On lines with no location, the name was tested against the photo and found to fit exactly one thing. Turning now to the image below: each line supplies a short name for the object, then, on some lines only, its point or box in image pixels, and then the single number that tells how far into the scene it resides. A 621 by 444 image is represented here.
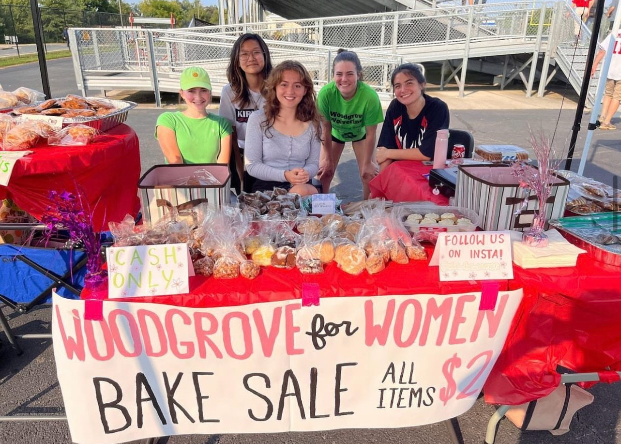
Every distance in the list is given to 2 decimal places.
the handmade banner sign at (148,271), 1.50
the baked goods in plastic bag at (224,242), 1.62
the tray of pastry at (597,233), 1.72
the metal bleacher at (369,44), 10.41
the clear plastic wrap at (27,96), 2.97
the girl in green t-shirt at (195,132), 2.85
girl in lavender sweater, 2.67
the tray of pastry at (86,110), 2.52
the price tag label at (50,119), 2.42
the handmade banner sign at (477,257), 1.62
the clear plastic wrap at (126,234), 1.60
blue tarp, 1.96
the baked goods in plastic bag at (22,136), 2.22
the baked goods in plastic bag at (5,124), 2.27
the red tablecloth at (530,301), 1.58
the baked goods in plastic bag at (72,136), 2.37
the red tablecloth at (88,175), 2.17
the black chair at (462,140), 3.48
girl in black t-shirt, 3.11
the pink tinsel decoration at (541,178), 1.69
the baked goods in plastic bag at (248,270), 1.62
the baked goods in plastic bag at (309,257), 1.63
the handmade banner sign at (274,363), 1.57
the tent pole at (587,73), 2.97
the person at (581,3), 3.56
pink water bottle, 2.77
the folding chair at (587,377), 1.72
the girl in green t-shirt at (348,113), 3.56
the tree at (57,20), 25.93
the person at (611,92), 7.68
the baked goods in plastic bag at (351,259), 1.62
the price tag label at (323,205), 2.14
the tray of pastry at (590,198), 2.11
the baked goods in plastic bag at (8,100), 2.78
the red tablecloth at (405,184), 2.58
